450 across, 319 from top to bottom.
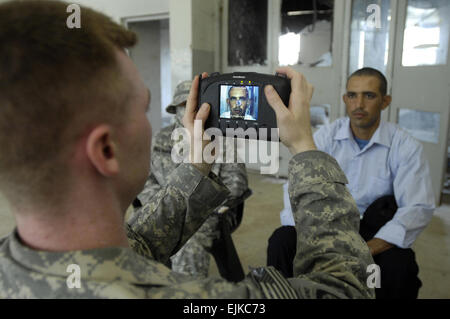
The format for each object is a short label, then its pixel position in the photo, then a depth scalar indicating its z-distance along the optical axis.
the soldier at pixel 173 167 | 1.68
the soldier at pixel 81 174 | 0.44
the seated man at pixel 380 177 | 1.45
